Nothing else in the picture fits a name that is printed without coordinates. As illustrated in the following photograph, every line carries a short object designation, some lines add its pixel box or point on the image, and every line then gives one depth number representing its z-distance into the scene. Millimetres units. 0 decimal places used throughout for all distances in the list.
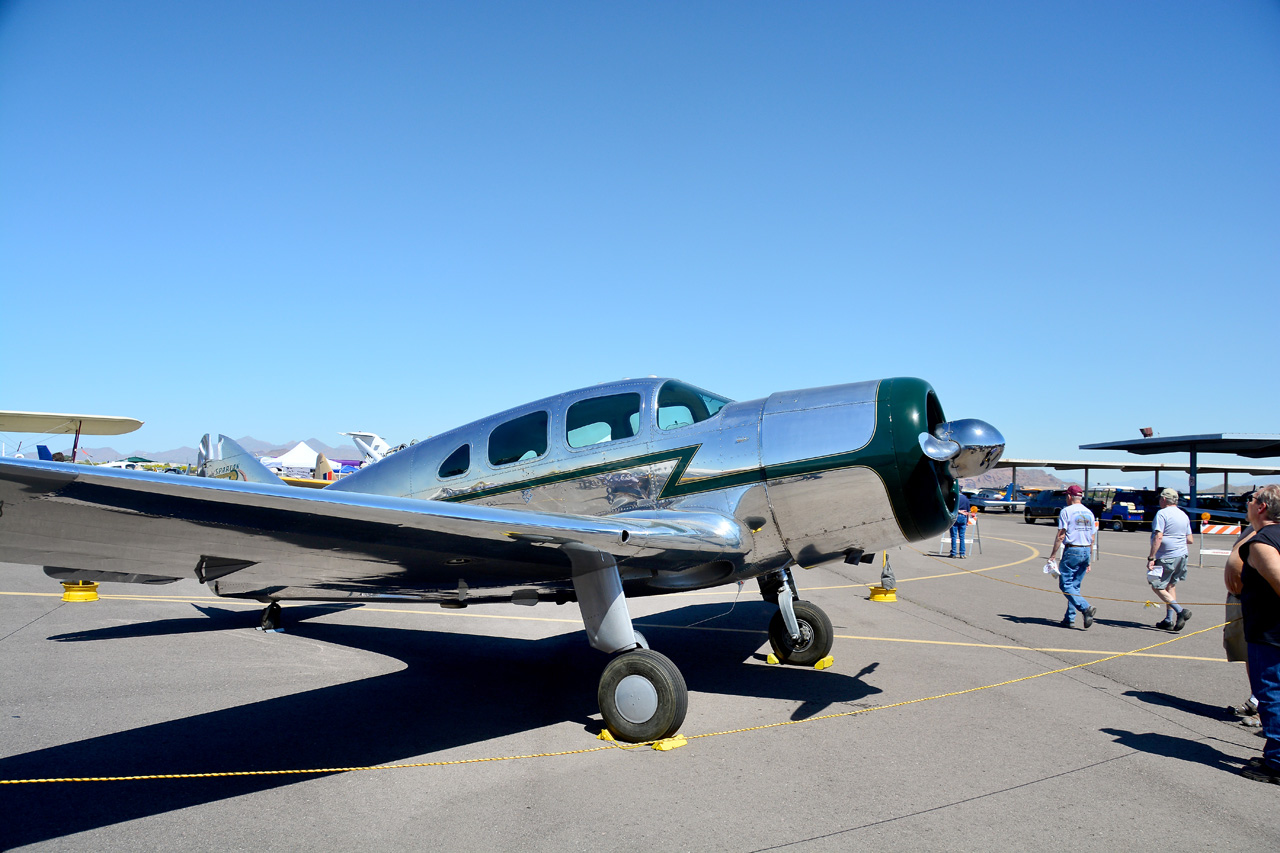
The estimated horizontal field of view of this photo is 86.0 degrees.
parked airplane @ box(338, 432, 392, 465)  24500
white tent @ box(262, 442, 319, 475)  56253
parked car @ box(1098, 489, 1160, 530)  32125
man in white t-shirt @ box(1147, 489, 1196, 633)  8203
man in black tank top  3902
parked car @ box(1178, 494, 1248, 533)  30516
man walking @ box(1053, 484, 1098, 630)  8477
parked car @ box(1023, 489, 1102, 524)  35125
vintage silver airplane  3168
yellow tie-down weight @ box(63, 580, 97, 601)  9891
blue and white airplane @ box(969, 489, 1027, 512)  46250
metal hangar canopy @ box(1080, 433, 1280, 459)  31391
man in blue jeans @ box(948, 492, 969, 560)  16453
